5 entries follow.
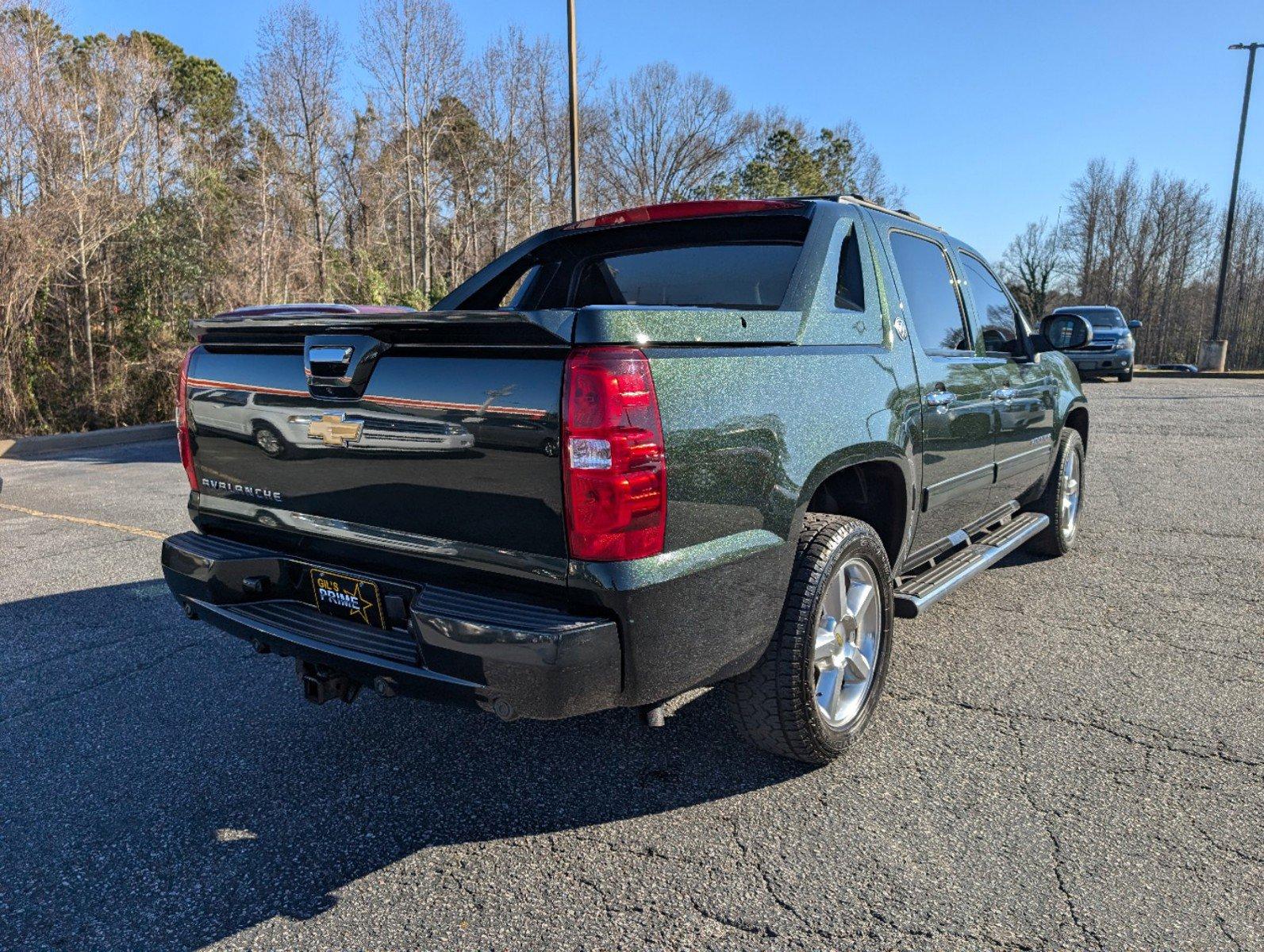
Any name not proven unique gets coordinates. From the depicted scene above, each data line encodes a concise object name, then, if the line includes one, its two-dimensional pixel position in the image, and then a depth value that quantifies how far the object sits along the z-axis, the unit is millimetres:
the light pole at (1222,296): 28047
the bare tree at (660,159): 41281
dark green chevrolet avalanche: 2135
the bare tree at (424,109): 28703
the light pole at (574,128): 16000
